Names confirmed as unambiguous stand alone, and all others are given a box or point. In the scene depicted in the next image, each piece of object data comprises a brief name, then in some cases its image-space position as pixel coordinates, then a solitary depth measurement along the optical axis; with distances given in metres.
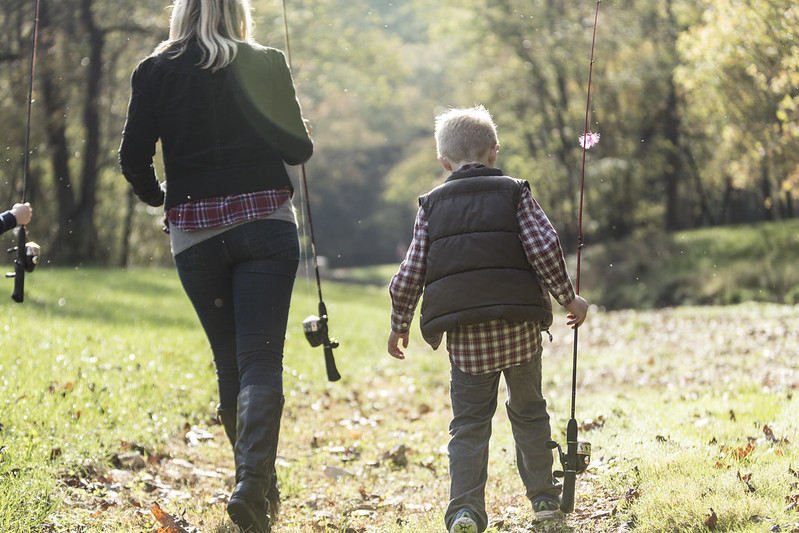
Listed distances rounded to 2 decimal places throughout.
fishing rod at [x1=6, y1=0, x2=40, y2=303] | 7.86
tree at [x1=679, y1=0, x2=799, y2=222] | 17.92
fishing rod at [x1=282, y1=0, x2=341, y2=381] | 7.75
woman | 6.80
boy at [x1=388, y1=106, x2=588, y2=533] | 6.56
